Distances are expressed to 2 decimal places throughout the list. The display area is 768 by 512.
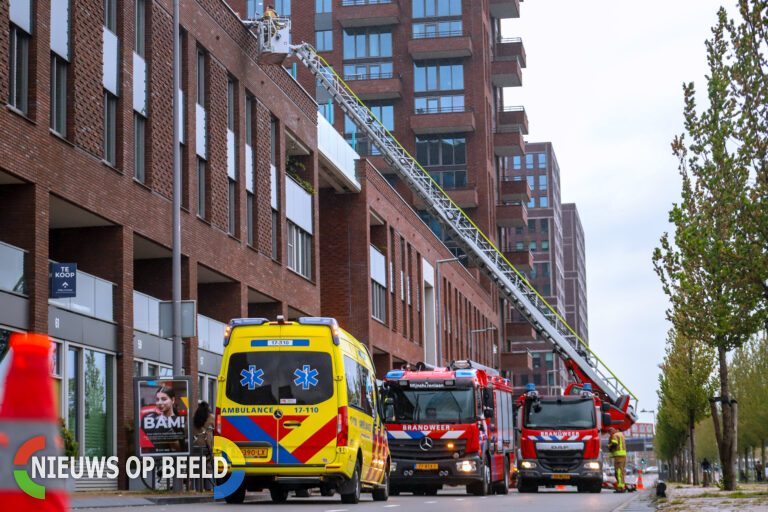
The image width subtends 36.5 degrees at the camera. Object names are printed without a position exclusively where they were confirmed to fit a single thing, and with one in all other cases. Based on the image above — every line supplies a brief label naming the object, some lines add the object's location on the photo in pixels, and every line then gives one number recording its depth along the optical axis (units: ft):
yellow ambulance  58.18
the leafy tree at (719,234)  71.67
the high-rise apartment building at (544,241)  512.22
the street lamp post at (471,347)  263.90
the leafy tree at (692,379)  155.43
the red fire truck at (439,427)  86.99
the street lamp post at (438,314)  204.18
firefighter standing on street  108.77
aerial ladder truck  170.72
